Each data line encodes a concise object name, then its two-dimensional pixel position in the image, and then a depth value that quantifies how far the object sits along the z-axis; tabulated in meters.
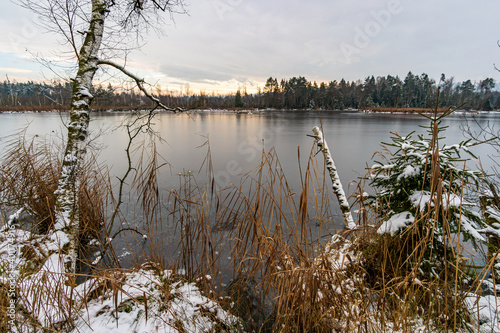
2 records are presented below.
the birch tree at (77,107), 2.80
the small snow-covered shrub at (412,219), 1.69
